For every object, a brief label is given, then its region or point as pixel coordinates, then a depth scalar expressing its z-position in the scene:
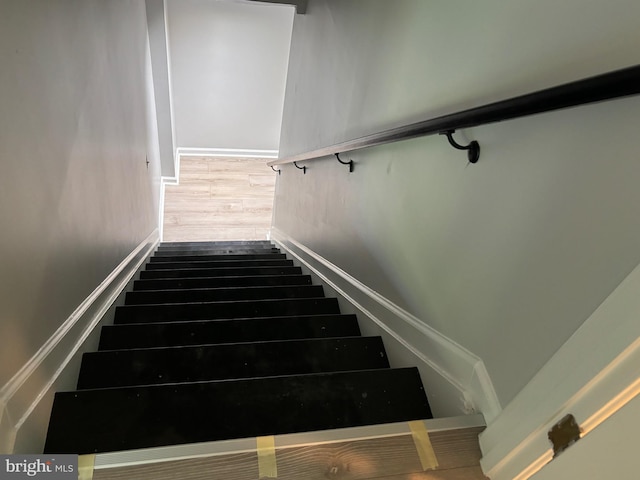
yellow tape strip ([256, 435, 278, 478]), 1.01
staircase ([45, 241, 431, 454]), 1.23
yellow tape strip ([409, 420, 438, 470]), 1.08
